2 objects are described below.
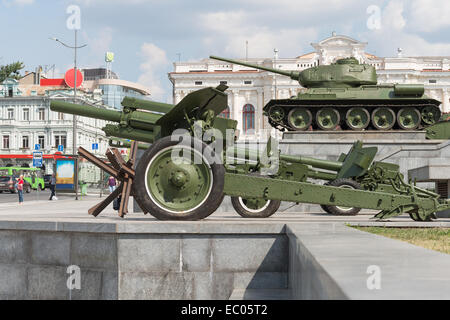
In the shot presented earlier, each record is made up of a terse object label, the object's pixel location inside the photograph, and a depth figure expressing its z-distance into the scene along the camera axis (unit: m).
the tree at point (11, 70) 100.82
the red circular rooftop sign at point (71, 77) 75.56
